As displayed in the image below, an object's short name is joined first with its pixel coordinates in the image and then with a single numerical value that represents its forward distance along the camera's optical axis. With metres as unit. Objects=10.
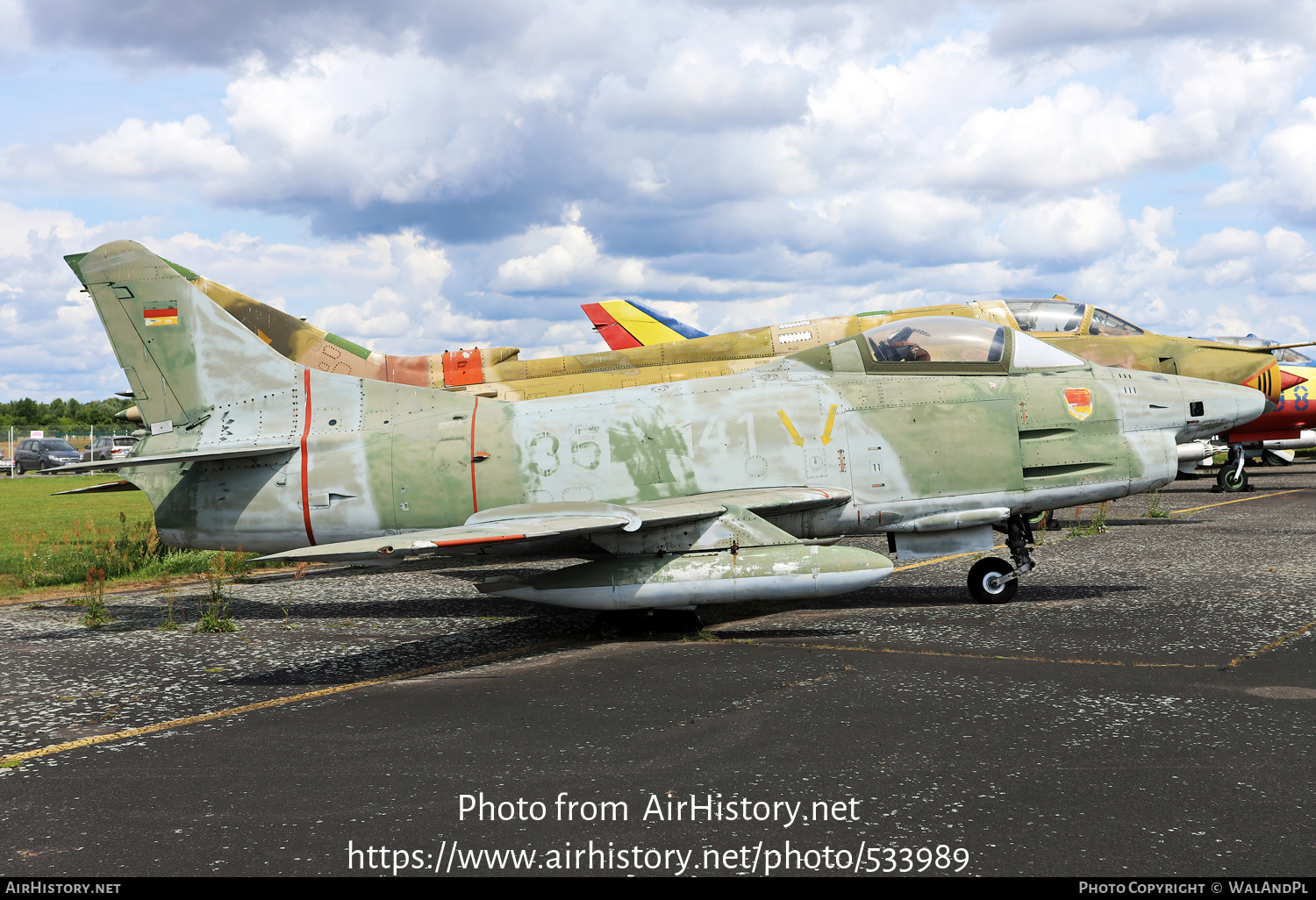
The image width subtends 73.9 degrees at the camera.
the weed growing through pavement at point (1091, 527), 15.85
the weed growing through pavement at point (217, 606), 9.41
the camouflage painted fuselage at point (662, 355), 13.61
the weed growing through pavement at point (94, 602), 9.77
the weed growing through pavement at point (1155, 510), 18.00
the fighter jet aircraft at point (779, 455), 9.22
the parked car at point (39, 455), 51.06
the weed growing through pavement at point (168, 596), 9.59
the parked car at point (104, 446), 53.16
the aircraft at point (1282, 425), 24.73
